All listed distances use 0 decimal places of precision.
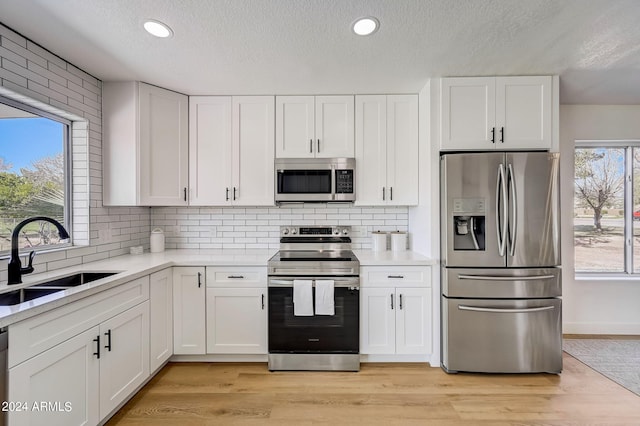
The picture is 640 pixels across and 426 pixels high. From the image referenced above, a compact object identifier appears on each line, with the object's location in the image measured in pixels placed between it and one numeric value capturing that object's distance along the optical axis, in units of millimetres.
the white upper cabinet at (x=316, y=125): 2867
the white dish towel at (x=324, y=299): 2443
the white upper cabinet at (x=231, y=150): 2910
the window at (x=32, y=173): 1948
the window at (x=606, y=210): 3252
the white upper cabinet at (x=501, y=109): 2486
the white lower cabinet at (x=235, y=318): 2541
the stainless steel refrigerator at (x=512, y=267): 2361
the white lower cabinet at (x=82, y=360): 1295
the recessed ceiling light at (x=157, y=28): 1789
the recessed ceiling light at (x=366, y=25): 1763
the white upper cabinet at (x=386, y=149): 2859
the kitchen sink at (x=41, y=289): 1653
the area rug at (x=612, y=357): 2367
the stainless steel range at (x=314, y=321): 2473
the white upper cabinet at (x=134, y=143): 2607
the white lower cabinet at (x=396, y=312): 2531
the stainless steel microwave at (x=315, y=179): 2863
